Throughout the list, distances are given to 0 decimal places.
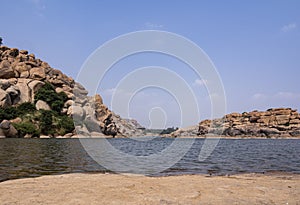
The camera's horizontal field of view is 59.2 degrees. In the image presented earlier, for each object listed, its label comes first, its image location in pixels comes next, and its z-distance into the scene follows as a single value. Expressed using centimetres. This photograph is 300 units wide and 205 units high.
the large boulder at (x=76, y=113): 9162
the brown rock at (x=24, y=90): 8069
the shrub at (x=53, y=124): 7644
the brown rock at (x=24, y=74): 8781
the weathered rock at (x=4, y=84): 7369
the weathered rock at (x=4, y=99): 7094
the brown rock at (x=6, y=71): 8056
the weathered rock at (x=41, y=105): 8344
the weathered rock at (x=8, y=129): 5941
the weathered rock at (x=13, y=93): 7619
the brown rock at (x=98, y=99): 11893
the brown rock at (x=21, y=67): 8906
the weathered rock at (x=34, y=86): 8550
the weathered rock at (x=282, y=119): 15200
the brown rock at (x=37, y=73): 9128
